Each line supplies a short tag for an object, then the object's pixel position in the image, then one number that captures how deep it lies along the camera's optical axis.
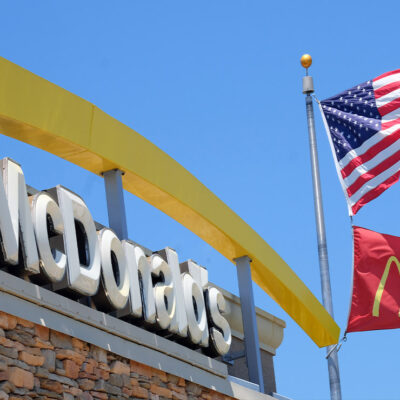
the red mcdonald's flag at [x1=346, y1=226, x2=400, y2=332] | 15.48
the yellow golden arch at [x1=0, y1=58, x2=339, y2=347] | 10.08
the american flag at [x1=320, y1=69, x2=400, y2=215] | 15.91
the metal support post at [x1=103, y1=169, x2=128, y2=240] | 11.33
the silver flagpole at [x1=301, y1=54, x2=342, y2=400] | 15.10
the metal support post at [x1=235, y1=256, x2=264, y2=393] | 13.75
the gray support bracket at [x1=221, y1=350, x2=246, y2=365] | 14.08
